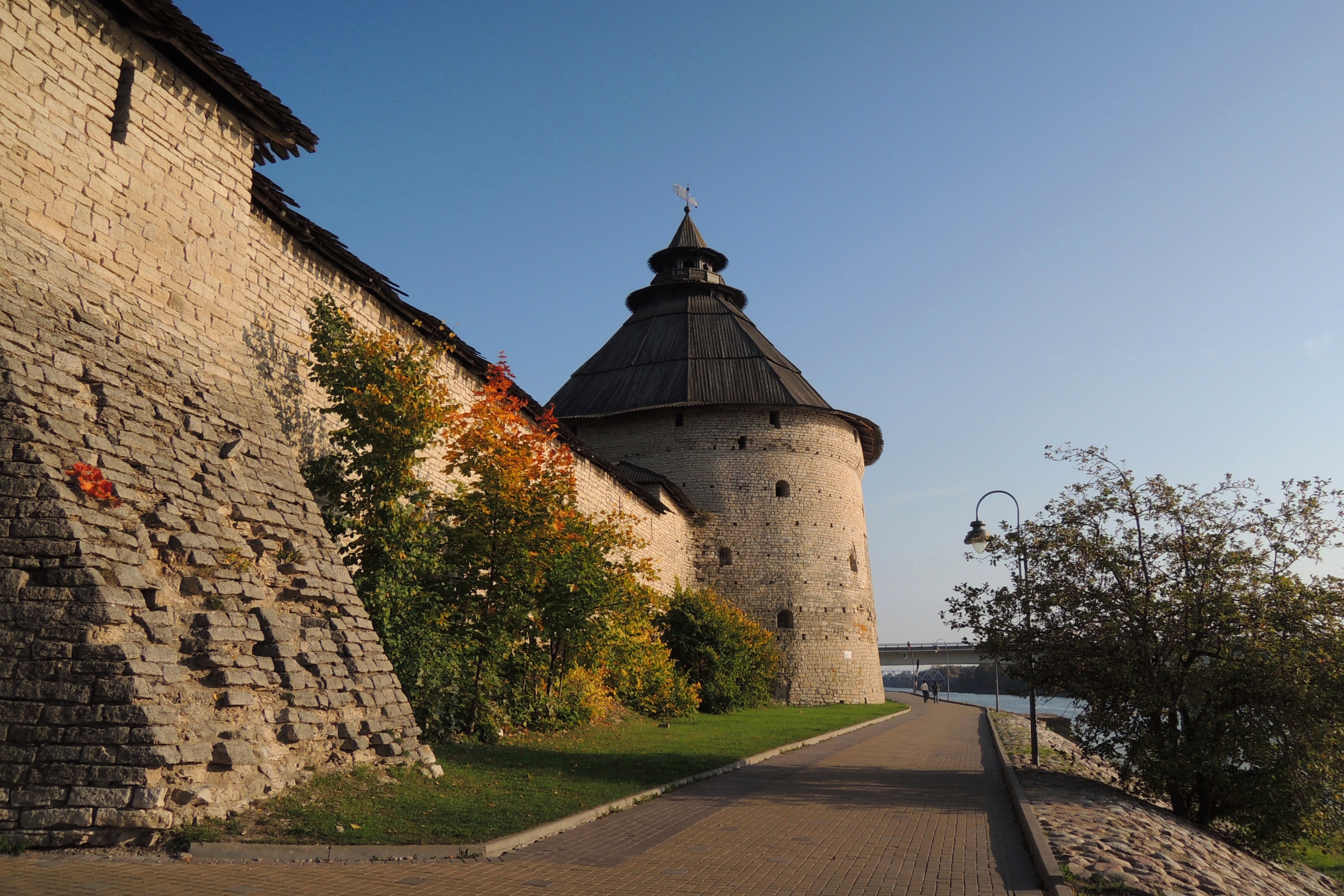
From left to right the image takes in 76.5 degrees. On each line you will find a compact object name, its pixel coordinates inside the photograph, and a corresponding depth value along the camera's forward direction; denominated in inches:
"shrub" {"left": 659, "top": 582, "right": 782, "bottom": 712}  877.8
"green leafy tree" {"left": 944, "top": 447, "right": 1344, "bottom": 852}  395.2
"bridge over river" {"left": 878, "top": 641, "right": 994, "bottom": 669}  2070.6
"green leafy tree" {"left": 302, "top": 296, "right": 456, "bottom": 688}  407.2
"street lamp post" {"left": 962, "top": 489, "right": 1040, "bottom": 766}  467.8
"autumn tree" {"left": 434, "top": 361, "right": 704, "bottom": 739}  461.1
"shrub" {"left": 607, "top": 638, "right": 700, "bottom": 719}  555.2
